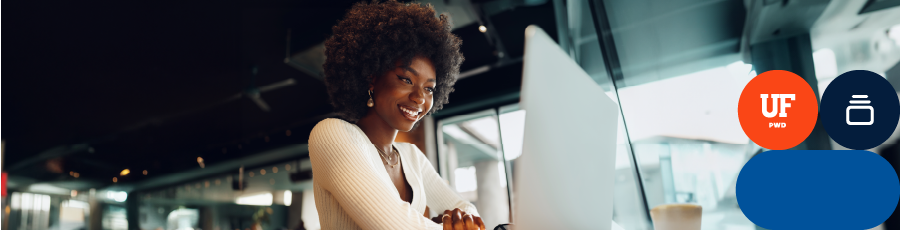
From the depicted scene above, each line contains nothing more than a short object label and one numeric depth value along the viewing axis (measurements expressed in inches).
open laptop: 15.8
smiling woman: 28.9
